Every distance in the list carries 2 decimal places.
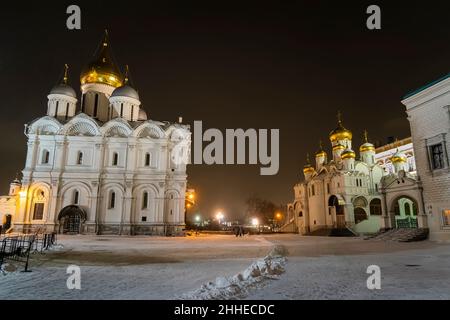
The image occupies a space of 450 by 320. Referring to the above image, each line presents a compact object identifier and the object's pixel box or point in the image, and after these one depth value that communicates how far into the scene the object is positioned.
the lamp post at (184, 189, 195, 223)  46.44
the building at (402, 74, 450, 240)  21.17
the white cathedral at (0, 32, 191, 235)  34.41
